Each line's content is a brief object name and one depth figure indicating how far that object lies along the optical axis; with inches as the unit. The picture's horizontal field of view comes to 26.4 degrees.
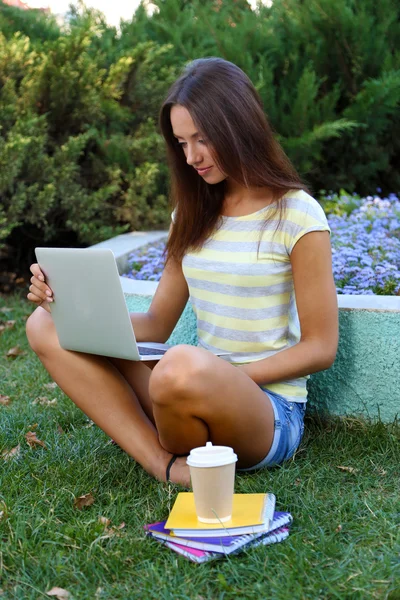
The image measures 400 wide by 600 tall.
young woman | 95.0
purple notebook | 80.0
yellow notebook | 81.4
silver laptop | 90.7
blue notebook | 80.0
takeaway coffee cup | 79.7
